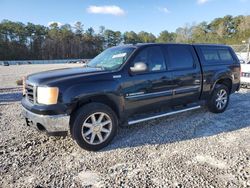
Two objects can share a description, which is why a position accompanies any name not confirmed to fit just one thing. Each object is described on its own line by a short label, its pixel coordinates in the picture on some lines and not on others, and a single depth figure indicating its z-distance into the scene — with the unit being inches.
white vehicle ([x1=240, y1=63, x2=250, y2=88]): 374.4
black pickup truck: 149.1
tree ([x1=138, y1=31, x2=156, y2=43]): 4706.0
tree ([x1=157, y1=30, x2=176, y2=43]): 4171.8
